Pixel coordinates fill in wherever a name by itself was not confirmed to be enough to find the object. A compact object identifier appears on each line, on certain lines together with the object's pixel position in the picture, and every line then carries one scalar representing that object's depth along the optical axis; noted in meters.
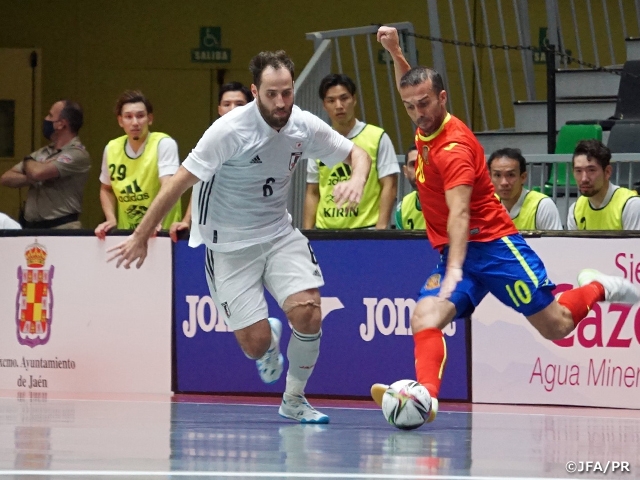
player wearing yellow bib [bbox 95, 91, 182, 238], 18.21
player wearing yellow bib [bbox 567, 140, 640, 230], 17.53
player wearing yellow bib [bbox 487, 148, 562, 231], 17.64
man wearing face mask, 19.09
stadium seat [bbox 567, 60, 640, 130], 22.67
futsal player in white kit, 13.64
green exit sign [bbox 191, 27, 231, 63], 31.26
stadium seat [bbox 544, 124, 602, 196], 21.05
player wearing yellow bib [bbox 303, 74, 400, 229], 17.93
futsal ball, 12.54
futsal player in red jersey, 12.89
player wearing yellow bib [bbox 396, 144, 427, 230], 18.39
